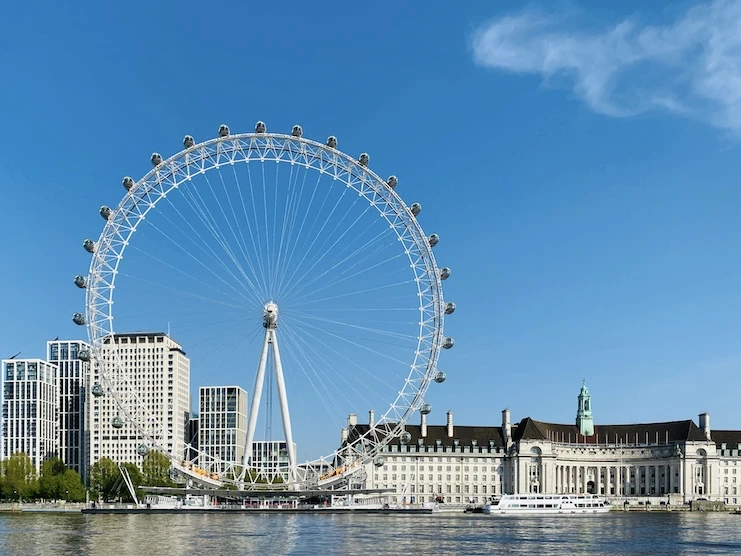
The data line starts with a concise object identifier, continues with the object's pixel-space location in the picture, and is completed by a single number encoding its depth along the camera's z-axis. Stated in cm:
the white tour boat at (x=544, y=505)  13750
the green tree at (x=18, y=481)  16850
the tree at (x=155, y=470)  16775
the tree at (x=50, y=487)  17112
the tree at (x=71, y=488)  17088
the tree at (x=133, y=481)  16088
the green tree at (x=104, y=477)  16606
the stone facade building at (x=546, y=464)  17662
